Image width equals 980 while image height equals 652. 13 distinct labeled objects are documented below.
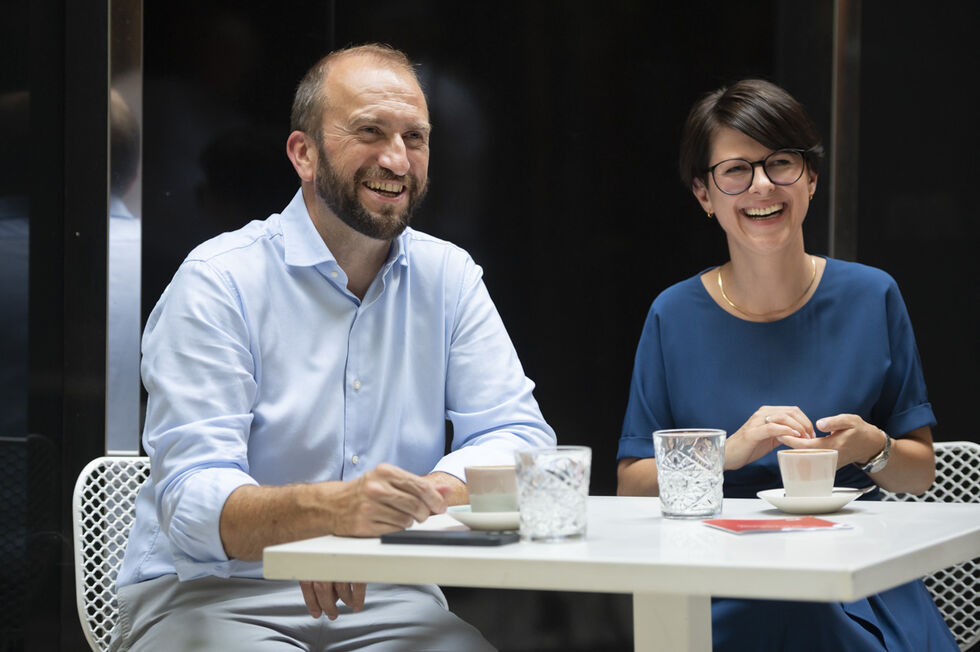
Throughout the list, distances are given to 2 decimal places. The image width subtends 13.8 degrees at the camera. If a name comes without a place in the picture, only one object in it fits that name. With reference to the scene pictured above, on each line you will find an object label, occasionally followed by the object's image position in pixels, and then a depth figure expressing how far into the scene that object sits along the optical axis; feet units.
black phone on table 15.35
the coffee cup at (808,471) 16.11
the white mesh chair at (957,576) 18.23
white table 14.77
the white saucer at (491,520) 15.63
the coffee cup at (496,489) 15.76
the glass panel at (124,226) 20.30
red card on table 15.56
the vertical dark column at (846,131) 20.60
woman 17.86
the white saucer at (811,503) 16.07
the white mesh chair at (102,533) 18.04
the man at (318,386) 16.66
